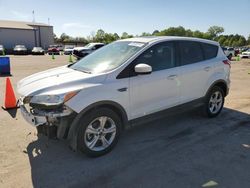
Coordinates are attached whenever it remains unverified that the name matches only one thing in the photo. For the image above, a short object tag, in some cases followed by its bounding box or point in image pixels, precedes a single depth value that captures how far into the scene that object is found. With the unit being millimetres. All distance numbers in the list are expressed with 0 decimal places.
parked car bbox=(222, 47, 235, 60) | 23812
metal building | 38926
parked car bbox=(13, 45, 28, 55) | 28195
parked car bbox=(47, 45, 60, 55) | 31777
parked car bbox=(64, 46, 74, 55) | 30089
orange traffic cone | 4699
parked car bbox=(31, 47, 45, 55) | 28499
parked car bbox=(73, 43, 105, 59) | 17980
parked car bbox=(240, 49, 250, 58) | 24031
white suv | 2671
